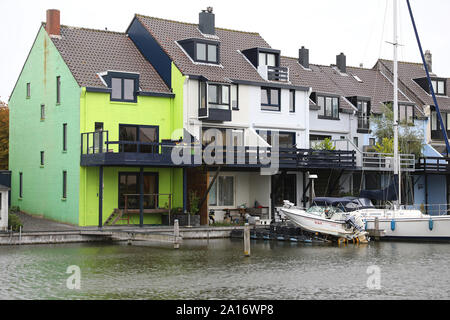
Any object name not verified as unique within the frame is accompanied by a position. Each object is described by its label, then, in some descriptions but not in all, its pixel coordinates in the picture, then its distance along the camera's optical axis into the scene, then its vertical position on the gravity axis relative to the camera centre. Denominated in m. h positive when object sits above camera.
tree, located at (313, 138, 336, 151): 44.19 +3.42
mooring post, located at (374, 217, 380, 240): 36.44 -1.38
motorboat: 35.09 -1.02
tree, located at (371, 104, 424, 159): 47.66 +4.38
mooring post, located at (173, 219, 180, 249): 31.53 -1.53
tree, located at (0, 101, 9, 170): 53.03 +4.85
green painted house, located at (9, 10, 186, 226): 37.03 +3.94
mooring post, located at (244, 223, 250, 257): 29.00 -1.61
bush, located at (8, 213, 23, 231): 33.72 -0.94
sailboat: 35.53 -1.16
